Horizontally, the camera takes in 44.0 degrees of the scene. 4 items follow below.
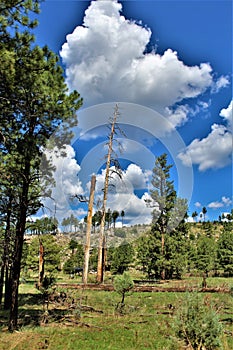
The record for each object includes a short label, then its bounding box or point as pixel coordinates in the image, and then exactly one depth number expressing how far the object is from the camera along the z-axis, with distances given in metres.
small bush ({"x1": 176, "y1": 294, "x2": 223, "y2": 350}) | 5.18
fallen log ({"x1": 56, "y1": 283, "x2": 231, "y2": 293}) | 19.30
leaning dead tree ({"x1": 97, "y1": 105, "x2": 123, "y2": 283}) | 23.30
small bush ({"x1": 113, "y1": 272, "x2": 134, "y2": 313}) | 14.39
